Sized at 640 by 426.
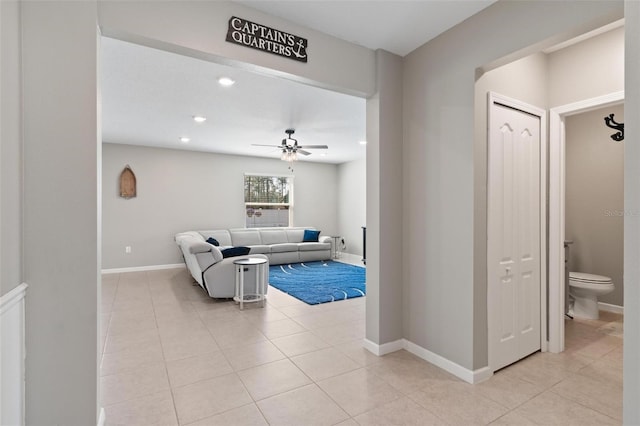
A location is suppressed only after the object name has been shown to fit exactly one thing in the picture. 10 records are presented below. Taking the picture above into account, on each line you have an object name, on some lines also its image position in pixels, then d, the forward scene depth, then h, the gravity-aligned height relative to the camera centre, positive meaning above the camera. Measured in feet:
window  27.04 +1.03
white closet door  8.32 -0.64
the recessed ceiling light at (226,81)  11.30 +4.68
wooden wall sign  7.26 +4.11
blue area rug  16.14 -4.11
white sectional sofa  15.01 -2.48
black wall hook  9.24 +2.49
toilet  12.13 -3.06
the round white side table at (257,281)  14.51 -3.23
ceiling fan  17.88 +3.52
